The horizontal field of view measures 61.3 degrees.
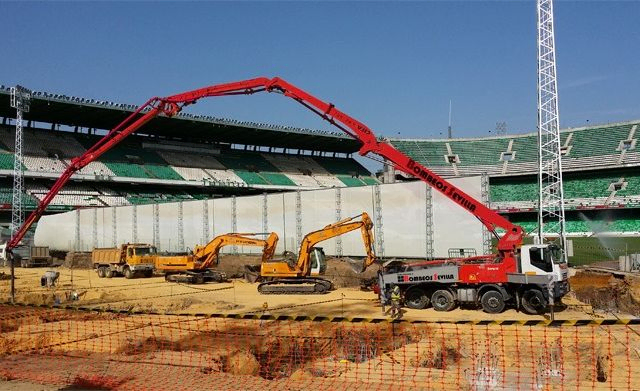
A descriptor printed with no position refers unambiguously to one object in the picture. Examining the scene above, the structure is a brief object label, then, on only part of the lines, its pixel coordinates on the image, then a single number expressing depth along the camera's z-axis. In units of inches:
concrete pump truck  670.5
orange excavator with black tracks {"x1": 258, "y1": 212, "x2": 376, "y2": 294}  943.7
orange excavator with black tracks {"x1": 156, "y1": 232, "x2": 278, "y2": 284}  1147.3
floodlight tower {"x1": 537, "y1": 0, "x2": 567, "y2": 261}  1316.4
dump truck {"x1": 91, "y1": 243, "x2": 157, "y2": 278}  1296.8
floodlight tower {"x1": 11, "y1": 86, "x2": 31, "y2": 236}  1831.9
